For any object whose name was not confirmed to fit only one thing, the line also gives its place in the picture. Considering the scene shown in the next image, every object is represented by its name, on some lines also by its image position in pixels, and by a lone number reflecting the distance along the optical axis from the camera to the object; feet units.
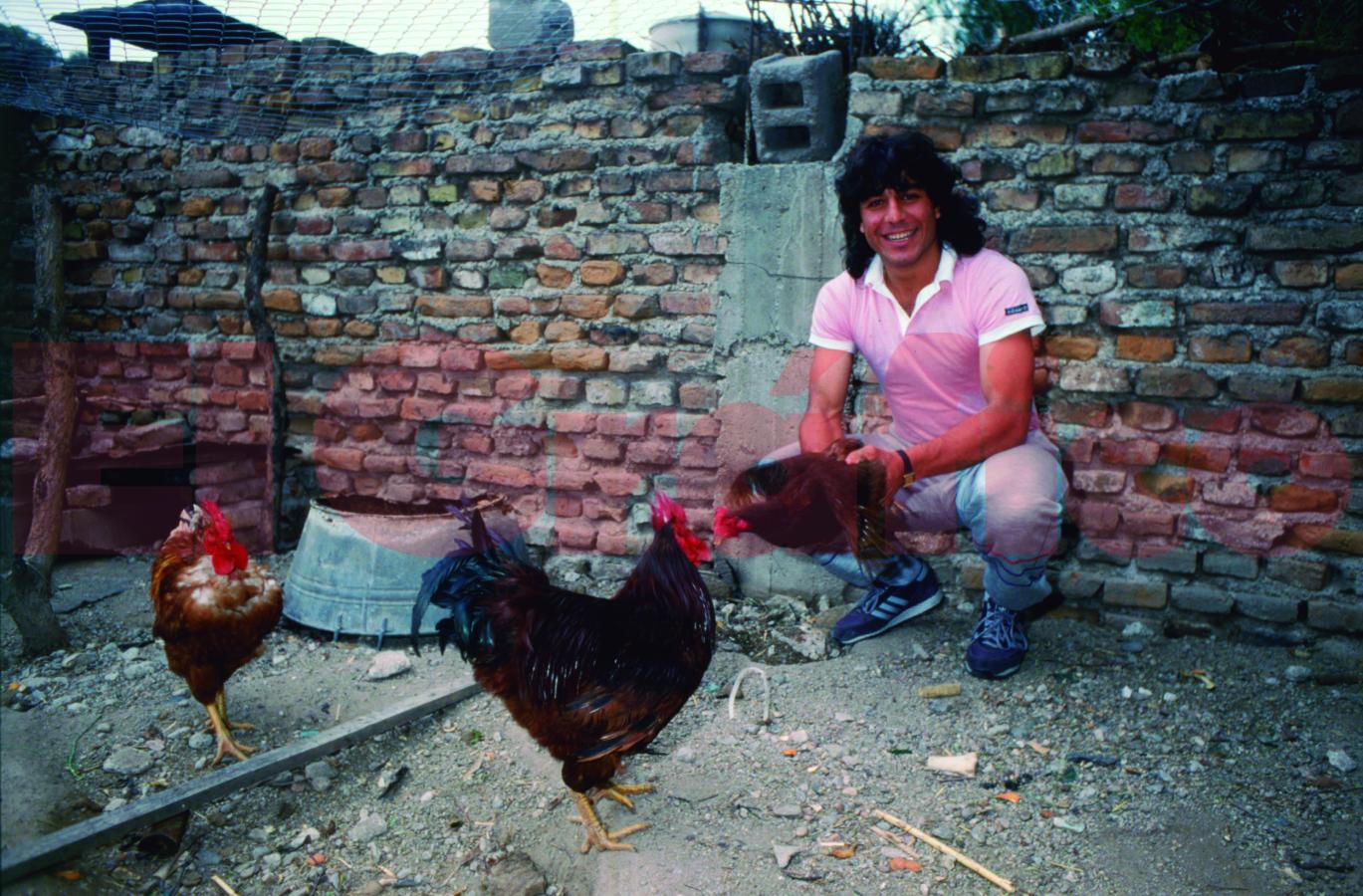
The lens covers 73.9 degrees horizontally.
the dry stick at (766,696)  9.27
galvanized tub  10.76
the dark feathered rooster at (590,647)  7.39
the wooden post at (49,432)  10.82
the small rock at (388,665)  10.38
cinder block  10.77
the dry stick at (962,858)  6.96
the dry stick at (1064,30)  10.18
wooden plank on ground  6.63
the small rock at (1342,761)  8.23
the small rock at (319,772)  8.54
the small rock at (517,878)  7.13
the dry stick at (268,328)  13.28
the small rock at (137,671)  10.40
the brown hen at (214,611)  8.71
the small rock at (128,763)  8.59
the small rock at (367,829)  7.80
